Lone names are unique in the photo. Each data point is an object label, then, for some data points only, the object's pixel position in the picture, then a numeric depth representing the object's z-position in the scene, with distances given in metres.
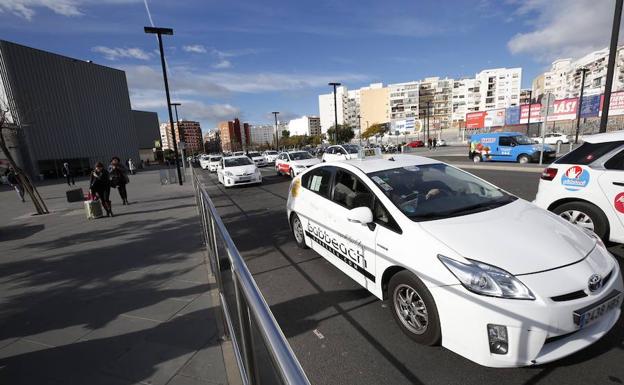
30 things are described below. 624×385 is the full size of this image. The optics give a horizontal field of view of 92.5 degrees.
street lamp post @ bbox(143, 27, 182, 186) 15.20
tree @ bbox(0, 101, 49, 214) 8.55
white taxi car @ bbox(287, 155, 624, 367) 2.08
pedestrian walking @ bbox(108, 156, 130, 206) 10.12
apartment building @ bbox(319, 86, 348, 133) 135.38
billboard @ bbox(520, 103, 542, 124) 44.31
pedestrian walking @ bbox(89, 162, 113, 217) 8.52
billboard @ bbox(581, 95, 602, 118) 37.19
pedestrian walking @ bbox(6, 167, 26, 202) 14.29
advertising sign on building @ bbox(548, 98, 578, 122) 40.58
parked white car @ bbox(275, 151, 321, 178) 15.17
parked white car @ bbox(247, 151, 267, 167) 30.51
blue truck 16.69
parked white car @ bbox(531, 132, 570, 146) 31.82
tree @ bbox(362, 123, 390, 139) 93.78
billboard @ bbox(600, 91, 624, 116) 36.94
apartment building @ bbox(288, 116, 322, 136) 160.38
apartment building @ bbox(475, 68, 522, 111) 98.75
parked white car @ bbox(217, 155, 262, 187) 14.02
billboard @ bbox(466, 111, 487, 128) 52.94
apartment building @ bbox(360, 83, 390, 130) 112.94
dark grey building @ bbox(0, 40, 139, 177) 29.72
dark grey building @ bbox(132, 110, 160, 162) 61.69
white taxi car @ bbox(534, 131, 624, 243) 3.98
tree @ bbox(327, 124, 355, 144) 88.44
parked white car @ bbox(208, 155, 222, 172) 27.64
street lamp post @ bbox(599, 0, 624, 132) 9.79
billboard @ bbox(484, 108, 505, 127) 49.41
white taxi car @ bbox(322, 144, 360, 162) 16.62
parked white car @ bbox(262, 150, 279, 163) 33.41
